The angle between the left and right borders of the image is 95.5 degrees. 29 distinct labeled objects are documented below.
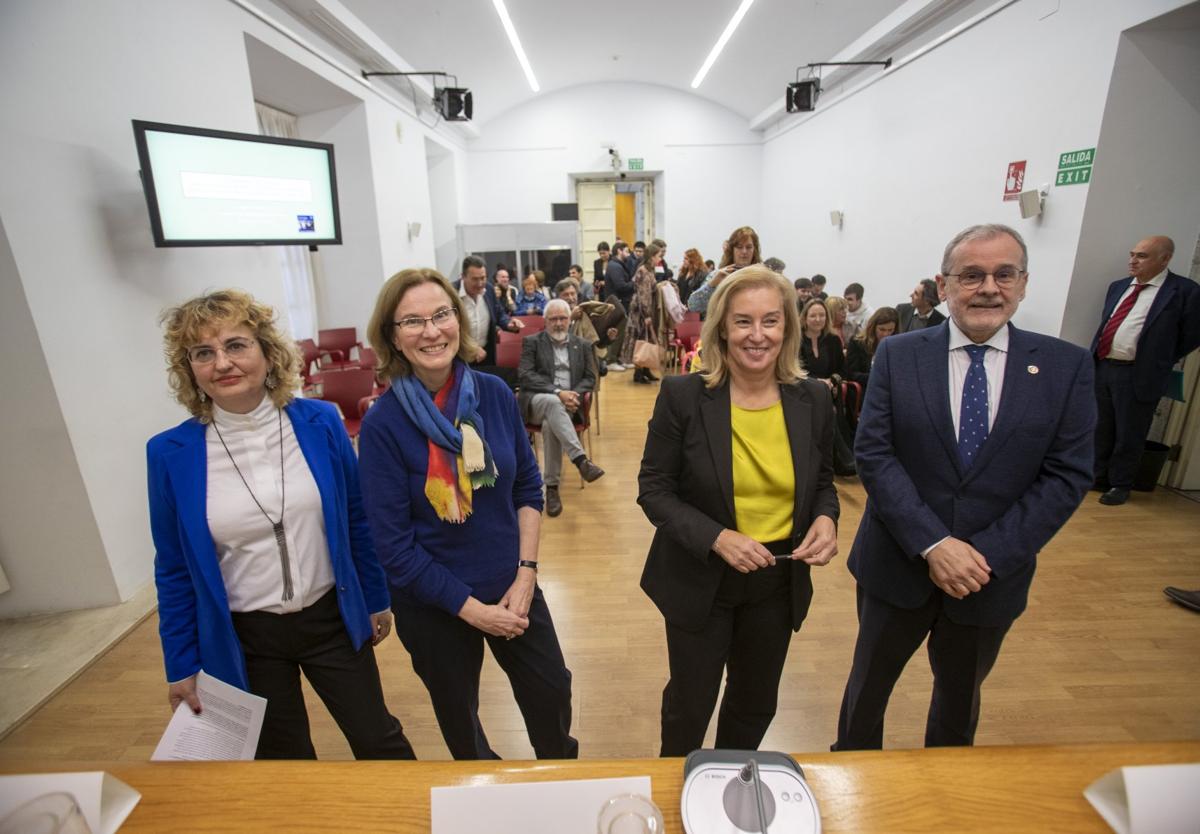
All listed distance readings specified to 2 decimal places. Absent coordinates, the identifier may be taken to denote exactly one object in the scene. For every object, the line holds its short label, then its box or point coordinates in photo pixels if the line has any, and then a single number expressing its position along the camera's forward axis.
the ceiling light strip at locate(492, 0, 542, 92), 7.31
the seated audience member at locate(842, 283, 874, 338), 6.02
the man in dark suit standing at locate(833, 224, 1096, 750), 1.41
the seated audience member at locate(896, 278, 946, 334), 4.59
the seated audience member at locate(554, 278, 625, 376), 5.17
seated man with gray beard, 4.13
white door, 12.77
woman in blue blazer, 1.34
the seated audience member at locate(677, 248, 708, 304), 7.95
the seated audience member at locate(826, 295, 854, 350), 4.79
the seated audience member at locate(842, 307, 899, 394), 4.25
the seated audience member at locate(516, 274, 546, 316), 6.82
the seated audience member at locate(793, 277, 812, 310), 6.68
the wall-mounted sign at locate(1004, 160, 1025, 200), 4.72
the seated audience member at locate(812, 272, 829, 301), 6.66
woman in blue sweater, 1.38
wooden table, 0.82
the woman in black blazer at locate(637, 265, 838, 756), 1.42
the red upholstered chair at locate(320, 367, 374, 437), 4.34
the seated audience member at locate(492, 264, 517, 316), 6.33
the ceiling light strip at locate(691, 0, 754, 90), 7.67
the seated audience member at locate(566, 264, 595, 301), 9.17
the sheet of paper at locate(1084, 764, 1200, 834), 0.73
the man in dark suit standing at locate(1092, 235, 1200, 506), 3.65
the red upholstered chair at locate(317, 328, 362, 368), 6.43
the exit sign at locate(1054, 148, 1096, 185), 4.03
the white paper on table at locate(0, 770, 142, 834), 0.76
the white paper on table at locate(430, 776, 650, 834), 0.79
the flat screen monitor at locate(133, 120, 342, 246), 3.10
